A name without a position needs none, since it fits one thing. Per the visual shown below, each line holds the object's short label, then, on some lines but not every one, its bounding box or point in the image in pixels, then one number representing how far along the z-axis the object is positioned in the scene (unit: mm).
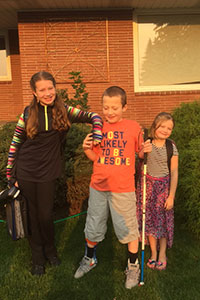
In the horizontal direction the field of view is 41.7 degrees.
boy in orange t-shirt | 2332
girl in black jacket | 2359
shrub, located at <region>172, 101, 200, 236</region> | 2977
